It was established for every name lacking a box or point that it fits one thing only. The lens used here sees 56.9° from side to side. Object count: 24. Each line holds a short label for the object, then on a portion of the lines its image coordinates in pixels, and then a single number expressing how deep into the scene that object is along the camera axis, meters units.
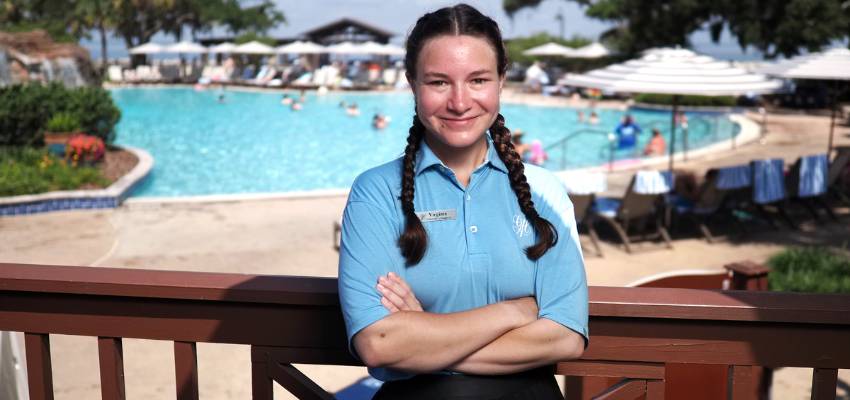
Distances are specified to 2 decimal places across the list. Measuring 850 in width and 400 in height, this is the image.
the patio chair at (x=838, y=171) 10.61
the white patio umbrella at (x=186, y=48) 44.07
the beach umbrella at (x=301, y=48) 41.00
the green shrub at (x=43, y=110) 14.11
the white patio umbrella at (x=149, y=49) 43.53
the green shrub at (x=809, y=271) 6.42
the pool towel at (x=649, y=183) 8.77
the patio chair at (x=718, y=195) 9.16
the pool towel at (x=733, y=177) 9.15
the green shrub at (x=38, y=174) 11.23
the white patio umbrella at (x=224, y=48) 43.32
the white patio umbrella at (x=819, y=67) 10.06
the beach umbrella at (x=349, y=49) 40.54
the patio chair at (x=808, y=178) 9.81
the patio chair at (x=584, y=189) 8.61
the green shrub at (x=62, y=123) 14.13
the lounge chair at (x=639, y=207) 8.78
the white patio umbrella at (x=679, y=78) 8.67
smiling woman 1.63
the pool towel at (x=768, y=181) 9.41
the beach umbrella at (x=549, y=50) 34.94
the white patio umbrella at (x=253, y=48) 41.66
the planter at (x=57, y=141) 13.99
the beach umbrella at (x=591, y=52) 33.41
